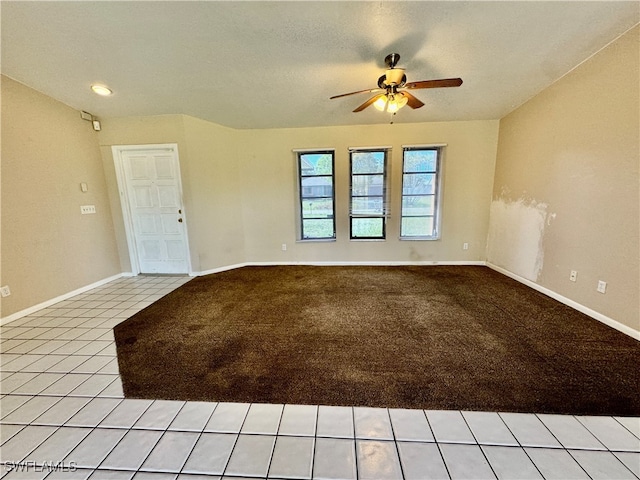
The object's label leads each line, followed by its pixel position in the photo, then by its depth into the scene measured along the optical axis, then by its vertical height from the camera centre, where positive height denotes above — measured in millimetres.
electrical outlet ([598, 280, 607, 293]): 2361 -914
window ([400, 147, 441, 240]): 4172 +45
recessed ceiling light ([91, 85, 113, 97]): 2924 +1347
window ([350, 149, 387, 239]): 4238 +51
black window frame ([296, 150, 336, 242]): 4289 +31
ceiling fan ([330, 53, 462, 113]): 2180 +984
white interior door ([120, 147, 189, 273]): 3766 -120
